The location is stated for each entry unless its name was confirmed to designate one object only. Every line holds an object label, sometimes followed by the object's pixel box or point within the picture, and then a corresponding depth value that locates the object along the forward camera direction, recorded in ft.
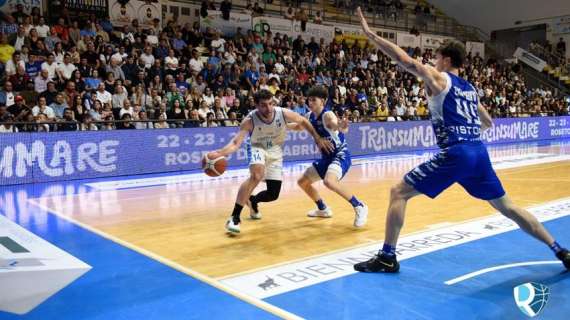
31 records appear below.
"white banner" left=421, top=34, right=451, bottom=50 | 86.17
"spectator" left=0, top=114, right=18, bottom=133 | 34.02
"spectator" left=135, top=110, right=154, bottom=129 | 40.37
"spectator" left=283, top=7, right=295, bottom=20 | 72.14
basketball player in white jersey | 19.36
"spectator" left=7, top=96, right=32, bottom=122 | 36.27
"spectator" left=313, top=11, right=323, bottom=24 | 73.92
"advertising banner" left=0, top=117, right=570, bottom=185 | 33.27
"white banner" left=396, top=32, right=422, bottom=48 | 83.41
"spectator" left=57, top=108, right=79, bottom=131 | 36.65
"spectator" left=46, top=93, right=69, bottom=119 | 37.52
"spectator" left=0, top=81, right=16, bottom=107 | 36.76
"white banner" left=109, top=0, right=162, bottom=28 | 54.08
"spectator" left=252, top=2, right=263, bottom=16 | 67.44
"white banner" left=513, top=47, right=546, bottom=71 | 97.86
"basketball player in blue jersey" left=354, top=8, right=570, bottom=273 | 13.07
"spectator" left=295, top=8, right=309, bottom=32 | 69.77
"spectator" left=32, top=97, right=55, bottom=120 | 36.07
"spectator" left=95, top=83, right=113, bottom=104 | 39.89
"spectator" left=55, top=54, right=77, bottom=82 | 40.34
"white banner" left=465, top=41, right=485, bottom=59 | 94.79
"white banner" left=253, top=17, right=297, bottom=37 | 64.64
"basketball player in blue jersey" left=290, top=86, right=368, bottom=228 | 20.47
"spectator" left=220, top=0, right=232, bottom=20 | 61.46
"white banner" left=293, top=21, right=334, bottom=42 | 69.15
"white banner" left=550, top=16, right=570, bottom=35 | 97.35
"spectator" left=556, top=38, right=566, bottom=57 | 98.43
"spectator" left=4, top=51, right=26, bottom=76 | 38.88
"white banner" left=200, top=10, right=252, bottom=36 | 61.31
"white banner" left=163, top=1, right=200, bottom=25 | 63.62
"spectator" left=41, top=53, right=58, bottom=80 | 39.89
